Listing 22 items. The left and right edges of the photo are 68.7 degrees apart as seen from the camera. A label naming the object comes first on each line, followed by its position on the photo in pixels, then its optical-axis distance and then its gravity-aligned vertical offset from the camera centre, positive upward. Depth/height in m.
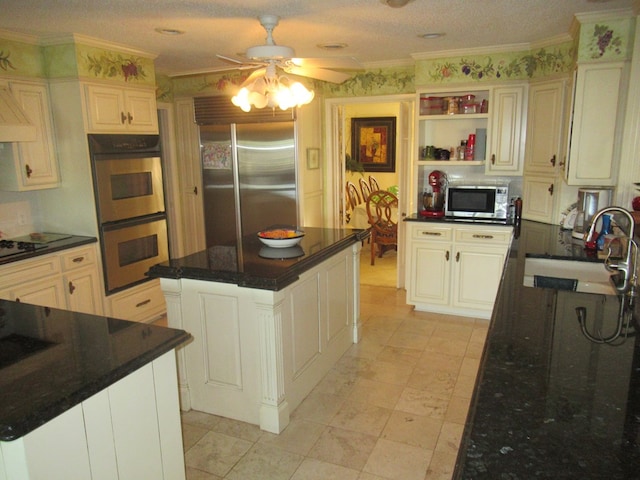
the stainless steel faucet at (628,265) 2.05 -0.50
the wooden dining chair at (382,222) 6.18 -0.87
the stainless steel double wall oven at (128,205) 3.75 -0.39
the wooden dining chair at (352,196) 7.23 -0.61
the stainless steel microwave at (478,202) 4.33 -0.43
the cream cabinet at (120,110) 3.63 +0.41
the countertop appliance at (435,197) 4.54 -0.40
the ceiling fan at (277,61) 2.66 +0.56
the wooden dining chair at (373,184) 7.72 -0.45
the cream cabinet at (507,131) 4.14 +0.21
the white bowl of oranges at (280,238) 2.99 -0.51
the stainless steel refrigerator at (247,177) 4.93 -0.20
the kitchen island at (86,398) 1.21 -0.68
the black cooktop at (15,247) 3.22 -0.61
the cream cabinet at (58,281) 3.14 -0.85
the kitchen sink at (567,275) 2.89 -0.77
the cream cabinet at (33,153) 3.40 +0.06
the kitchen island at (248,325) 2.51 -0.93
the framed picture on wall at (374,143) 7.52 +0.22
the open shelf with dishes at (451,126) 4.36 +0.29
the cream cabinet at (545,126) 3.73 +0.23
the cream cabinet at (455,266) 4.13 -1.00
